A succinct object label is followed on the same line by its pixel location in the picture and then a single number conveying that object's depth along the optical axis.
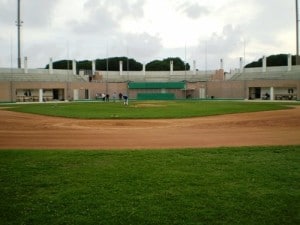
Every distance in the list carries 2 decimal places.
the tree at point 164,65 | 129.41
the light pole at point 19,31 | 83.25
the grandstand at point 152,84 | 75.75
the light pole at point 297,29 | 70.91
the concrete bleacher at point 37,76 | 77.44
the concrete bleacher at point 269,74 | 78.06
